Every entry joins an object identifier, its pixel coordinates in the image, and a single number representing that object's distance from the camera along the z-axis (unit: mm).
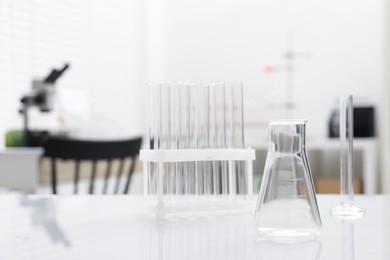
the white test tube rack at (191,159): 1298
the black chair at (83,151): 2981
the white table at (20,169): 3247
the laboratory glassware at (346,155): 1249
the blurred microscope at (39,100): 3744
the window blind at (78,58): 4485
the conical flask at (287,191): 1154
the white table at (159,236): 1088
